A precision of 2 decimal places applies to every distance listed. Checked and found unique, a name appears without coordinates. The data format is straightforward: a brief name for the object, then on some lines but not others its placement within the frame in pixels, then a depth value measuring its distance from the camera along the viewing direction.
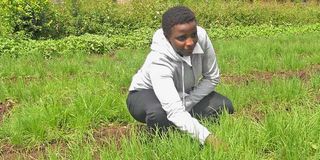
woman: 2.61
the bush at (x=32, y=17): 10.55
